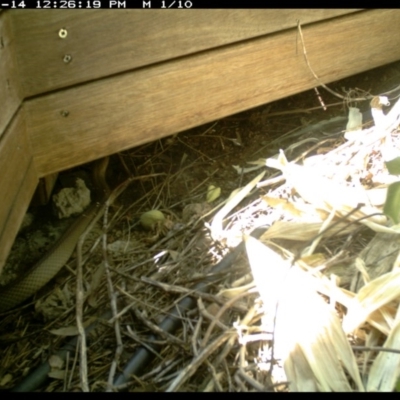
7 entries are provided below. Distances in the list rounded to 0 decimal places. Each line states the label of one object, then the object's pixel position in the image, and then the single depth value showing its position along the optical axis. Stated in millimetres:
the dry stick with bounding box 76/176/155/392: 1408
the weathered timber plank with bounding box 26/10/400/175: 1690
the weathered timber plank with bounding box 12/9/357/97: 1550
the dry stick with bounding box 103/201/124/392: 1401
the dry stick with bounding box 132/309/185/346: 1455
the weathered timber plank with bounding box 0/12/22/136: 1449
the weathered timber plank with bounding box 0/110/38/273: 1483
